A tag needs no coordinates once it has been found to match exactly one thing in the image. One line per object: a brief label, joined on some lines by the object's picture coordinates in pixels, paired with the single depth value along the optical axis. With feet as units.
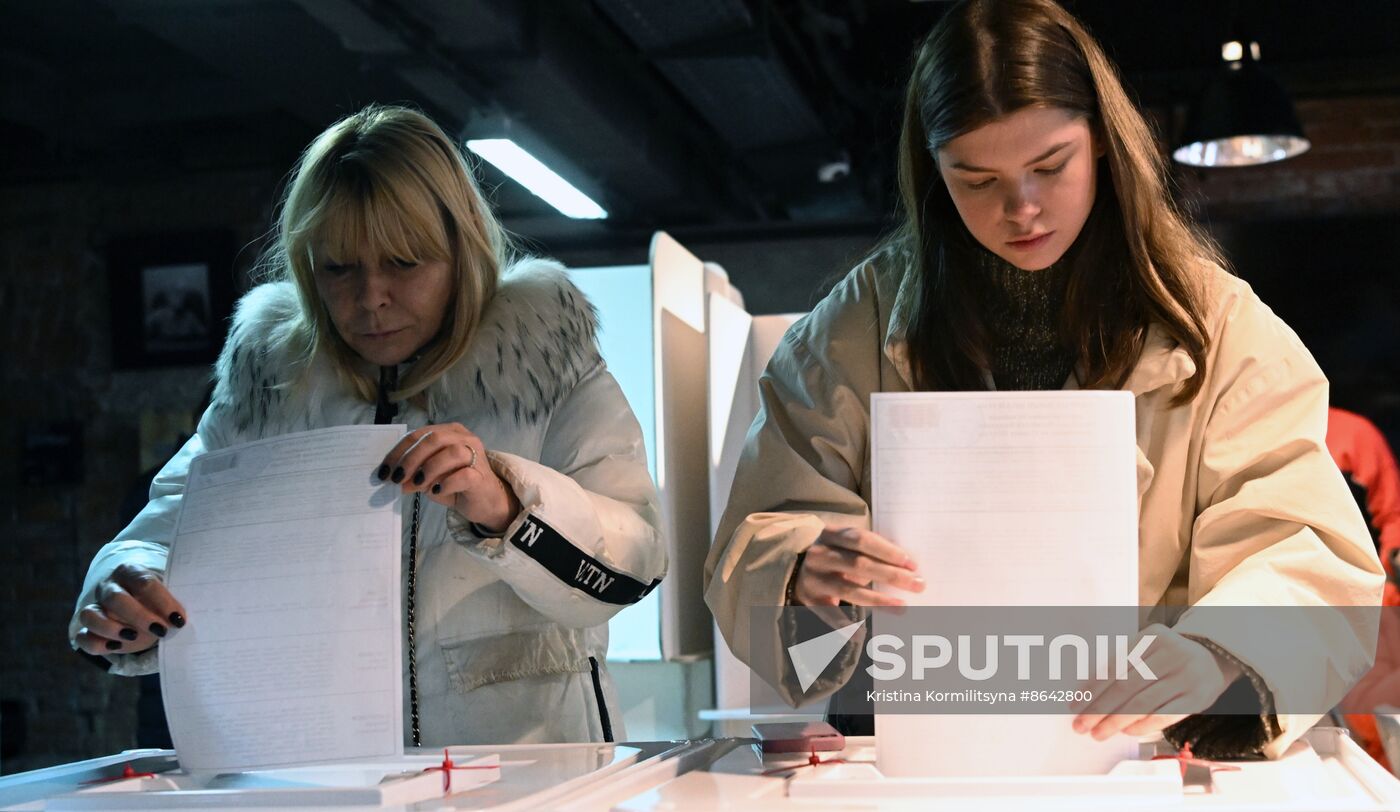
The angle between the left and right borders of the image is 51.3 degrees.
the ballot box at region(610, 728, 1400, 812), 3.50
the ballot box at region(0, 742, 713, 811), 3.79
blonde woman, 5.46
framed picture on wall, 23.82
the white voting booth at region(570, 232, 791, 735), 8.83
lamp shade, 17.07
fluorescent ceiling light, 17.22
